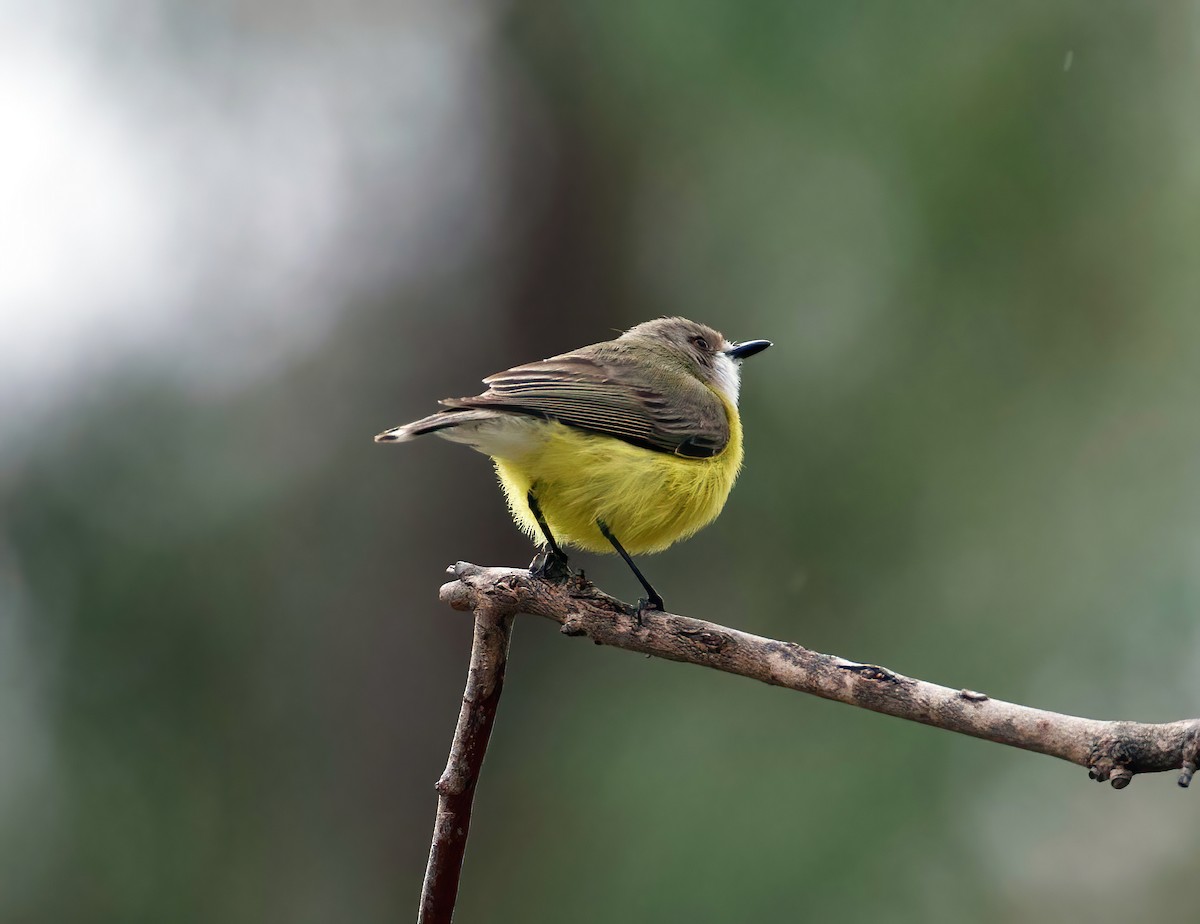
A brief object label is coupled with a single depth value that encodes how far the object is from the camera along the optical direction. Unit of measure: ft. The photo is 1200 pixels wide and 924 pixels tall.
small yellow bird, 27.32
